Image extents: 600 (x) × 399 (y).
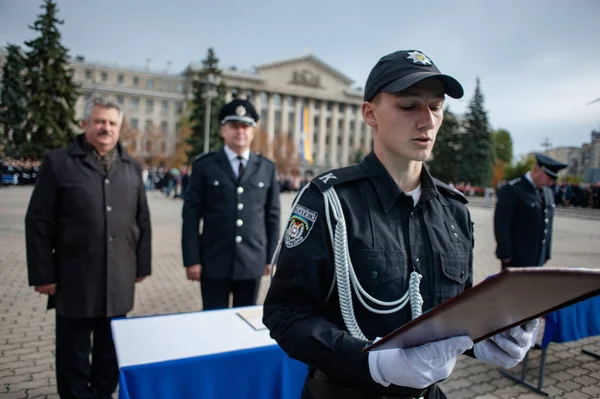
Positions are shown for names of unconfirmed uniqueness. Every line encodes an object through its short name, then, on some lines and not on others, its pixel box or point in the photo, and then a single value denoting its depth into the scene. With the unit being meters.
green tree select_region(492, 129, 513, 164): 66.44
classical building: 73.44
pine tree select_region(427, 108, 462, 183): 47.44
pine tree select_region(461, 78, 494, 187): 46.12
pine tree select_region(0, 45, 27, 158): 27.91
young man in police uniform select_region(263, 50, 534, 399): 1.31
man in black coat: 2.93
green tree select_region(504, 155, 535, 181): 38.56
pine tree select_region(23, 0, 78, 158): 27.47
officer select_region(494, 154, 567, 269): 5.05
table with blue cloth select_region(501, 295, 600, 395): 3.70
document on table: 2.50
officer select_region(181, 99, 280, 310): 3.70
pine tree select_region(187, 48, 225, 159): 44.81
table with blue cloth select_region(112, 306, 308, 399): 2.01
